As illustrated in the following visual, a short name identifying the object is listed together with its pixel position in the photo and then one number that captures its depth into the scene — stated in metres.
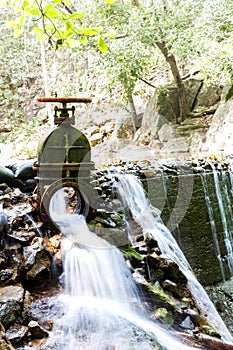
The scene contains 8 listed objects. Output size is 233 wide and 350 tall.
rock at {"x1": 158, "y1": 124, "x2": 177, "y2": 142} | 9.43
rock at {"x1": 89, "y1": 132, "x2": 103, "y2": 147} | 11.60
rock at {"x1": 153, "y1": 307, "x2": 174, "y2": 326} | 2.94
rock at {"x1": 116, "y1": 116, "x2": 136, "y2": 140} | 11.30
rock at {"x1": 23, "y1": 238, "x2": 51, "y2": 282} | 2.99
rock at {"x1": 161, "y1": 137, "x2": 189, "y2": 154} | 8.80
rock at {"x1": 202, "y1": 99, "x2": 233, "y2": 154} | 7.79
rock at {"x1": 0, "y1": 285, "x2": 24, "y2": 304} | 2.51
